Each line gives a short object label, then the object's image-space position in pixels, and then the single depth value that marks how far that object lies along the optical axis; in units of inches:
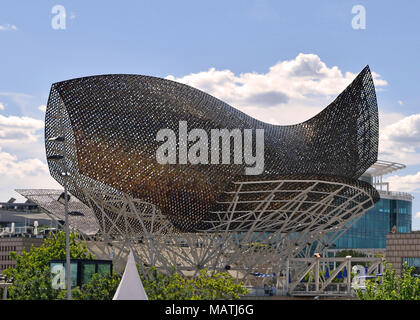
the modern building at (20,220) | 6354.8
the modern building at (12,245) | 4557.1
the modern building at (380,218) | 6008.9
